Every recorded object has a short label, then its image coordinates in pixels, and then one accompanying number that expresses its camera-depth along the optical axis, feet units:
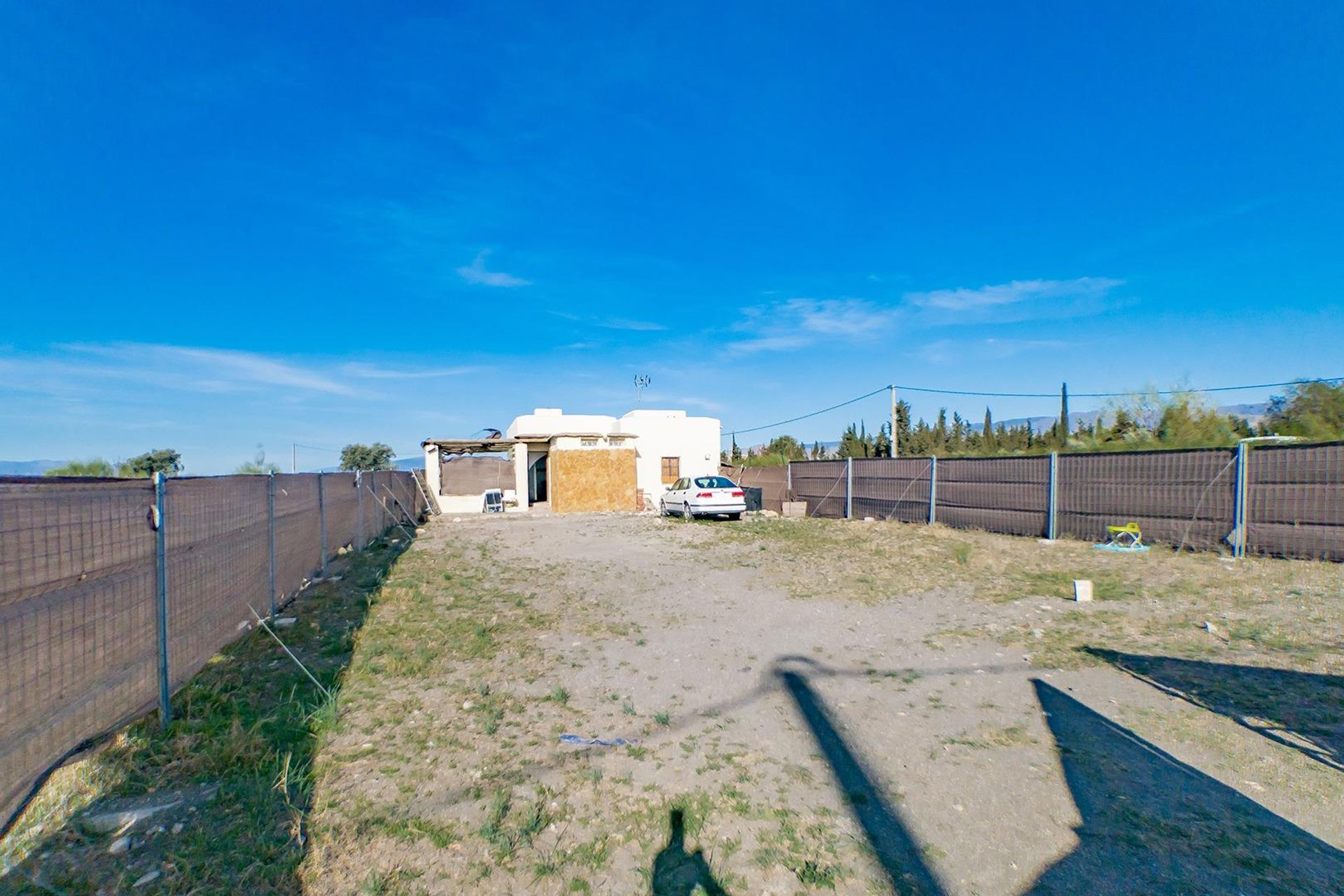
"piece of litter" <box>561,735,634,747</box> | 12.61
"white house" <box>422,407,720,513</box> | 80.74
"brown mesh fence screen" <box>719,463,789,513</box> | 74.18
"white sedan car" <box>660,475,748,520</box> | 60.75
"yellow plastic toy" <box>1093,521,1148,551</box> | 36.86
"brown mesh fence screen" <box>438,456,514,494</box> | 99.50
